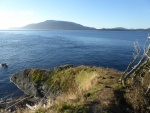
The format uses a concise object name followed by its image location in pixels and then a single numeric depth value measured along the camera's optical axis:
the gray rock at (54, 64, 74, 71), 18.60
